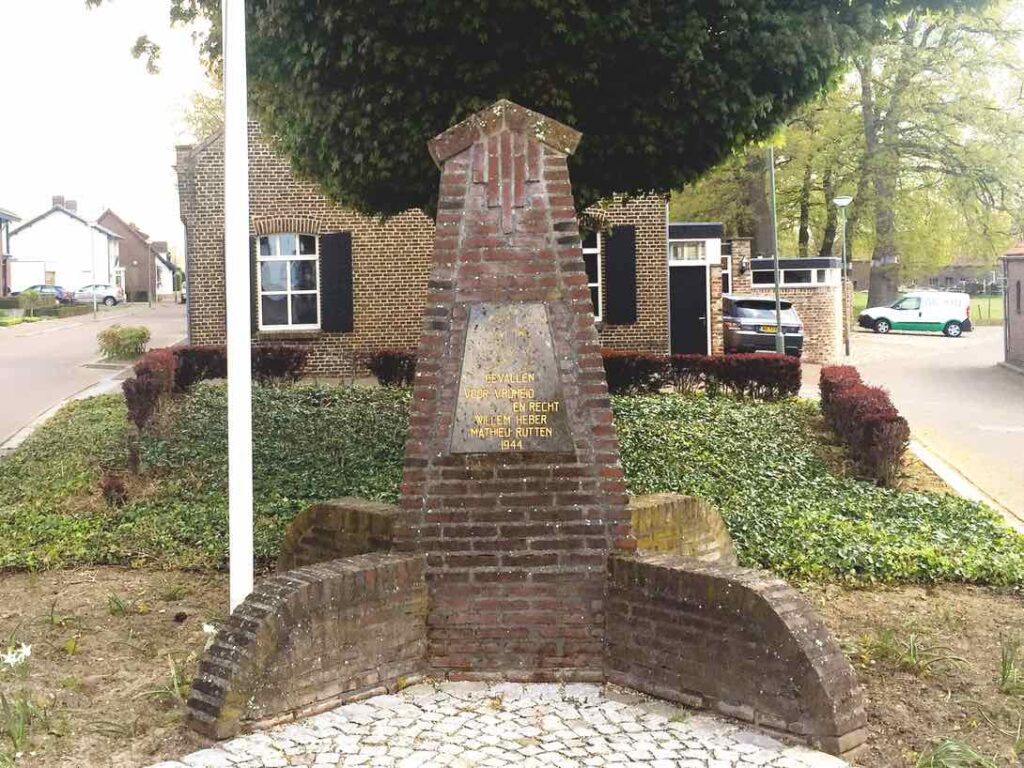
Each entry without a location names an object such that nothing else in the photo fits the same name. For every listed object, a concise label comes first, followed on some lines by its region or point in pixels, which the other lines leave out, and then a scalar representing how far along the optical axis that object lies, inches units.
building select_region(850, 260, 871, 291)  3292.3
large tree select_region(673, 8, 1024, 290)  1453.0
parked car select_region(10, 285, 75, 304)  2506.9
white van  1706.4
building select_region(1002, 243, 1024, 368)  1136.8
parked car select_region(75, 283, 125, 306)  2637.8
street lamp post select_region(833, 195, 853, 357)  1269.7
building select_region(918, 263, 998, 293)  3021.7
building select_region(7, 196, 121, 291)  3048.7
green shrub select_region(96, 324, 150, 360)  1117.7
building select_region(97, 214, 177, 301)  3506.4
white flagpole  230.2
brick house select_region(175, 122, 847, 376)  890.7
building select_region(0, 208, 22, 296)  2755.9
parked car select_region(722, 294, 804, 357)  1171.3
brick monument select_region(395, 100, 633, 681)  224.4
